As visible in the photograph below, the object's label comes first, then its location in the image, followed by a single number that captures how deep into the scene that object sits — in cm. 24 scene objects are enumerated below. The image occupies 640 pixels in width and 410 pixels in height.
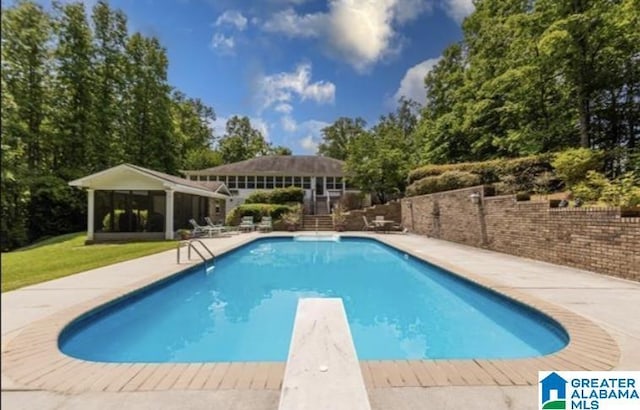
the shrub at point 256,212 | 2284
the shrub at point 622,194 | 695
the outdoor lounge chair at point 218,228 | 1772
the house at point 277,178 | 3042
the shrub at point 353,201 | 2666
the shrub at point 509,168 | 1314
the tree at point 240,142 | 4853
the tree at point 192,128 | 3461
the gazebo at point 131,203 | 1566
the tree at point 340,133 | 4994
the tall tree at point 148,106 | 2623
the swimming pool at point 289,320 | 443
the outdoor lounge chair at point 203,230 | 1752
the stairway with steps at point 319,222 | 2217
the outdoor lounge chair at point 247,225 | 2082
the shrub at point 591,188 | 844
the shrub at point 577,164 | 1046
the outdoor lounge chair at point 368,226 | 2100
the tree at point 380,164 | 2519
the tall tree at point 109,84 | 2248
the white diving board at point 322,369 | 221
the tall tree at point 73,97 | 2003
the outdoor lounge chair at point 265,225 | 2041
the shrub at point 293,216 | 2138
